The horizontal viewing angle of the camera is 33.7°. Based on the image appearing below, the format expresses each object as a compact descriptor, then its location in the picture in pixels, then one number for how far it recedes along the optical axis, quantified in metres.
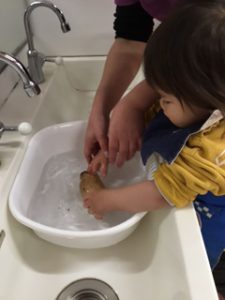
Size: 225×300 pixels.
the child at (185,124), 0.46
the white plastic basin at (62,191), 0.60
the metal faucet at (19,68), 0.59
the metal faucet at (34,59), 1.01
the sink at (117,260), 0.53
